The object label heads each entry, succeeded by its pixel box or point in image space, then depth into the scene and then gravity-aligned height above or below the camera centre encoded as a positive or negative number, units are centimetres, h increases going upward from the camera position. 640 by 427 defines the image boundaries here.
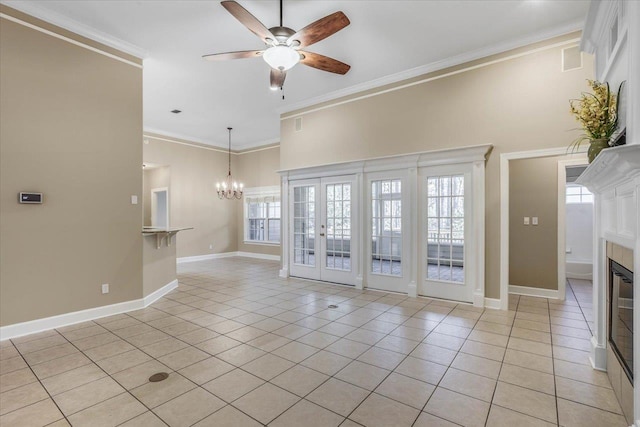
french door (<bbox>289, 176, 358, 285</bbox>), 569 -33
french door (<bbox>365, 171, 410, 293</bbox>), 504 -33
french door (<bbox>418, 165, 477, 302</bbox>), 448 -32
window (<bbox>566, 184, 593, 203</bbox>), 661 +36
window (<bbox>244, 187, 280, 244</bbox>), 926 -9
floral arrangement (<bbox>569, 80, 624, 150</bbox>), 220 +71
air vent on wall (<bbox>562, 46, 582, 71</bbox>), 373 +186
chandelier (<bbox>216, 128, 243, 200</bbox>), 892 +69
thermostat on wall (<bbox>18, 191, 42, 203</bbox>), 337 +17
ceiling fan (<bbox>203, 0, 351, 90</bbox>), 267 +165
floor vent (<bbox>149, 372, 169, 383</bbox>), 249 -135
